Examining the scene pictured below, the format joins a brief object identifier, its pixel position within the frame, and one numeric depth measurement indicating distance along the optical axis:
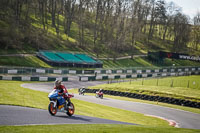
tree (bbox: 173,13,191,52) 104.50
